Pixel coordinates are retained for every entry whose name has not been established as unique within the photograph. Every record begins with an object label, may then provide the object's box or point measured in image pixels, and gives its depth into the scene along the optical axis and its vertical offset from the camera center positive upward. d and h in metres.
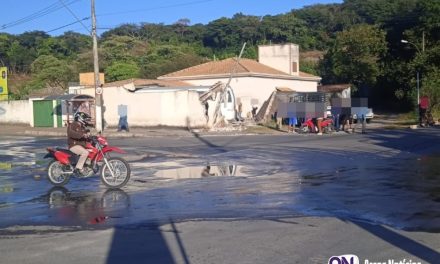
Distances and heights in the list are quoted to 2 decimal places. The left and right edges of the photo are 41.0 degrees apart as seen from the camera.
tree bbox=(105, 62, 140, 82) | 72.94 +4.37
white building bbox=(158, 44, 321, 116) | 48.84 +2.65
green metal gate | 44.19 -0.36
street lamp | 48.67 +1.72
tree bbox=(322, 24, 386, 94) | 64.81 +5.49
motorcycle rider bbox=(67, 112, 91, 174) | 13.28 -0.69
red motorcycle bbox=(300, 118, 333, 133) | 34.56 -1.32
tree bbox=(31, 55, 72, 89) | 76.04 +4.46
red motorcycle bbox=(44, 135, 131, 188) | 13.18 -1.32
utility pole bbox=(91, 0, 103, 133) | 35.69 +1.67
